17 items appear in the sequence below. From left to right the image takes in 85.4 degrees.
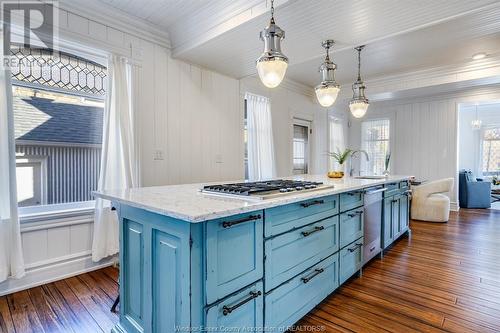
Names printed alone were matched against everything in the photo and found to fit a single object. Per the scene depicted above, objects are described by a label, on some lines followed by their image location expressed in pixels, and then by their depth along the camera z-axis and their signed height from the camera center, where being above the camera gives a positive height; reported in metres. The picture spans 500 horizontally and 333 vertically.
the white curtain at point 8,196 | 2.24 -0.30
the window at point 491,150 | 7.70 +0.31
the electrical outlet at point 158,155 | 3.26 +0.07
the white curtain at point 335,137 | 6.61 +0.61
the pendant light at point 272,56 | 1.98 +0.76
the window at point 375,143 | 6.90 +0.46
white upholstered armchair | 4.80 -0.74
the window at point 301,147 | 5.59 +0.28
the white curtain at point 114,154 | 2.79 +0.07
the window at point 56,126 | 2.53 +0.35
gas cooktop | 1.60 -0.19
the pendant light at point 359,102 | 3.55 +0.77
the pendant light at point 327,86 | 2.91 +0.80
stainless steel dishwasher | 2.68 -0.63
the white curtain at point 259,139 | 4.57 +0.38
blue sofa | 6.09 -0.73
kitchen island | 1.22 -0.53
